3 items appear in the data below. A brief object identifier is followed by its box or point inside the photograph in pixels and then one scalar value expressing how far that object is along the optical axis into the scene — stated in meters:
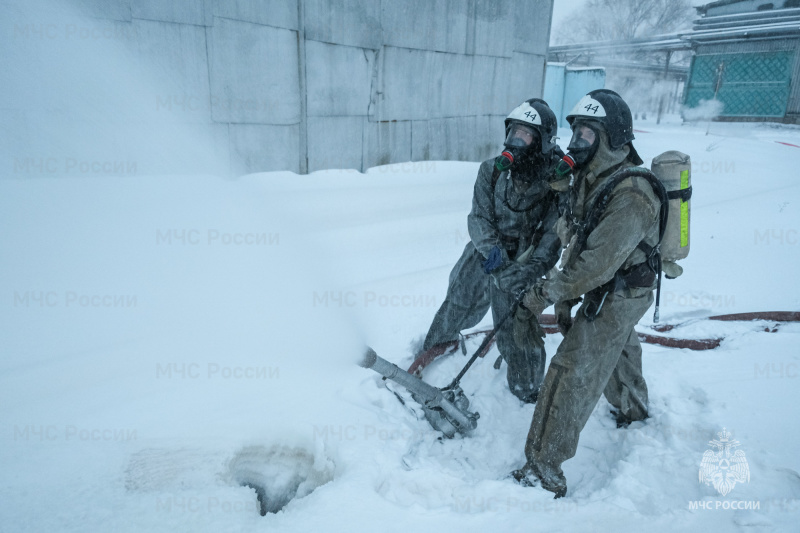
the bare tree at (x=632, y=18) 35.66
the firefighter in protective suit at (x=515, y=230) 3.06
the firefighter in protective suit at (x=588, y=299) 2.44
